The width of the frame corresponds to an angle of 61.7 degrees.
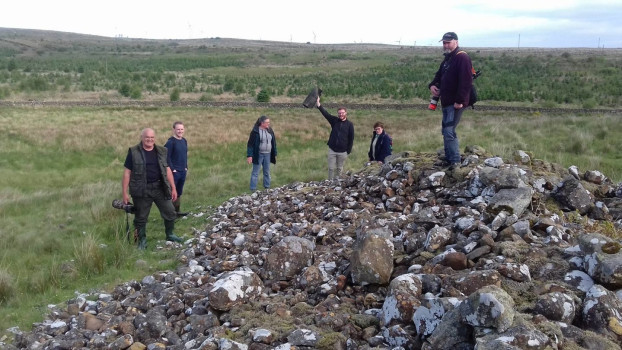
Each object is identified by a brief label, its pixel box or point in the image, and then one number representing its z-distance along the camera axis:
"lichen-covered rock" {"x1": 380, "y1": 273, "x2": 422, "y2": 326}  4.25
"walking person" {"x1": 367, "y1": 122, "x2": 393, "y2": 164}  10.77
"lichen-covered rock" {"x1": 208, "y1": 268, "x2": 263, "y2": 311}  5.09
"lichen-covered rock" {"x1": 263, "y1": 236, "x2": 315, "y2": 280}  5.80
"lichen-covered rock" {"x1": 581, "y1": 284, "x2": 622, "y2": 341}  3.75
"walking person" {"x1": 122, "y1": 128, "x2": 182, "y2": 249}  7.91
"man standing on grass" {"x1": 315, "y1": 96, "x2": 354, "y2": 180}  10.87
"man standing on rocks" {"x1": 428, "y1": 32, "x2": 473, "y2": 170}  7.12
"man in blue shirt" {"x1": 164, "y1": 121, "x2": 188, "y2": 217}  9.54
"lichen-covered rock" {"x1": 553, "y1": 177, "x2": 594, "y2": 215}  6.59
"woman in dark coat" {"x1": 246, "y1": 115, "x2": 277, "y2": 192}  11.23
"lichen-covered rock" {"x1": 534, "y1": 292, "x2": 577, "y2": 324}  3.83
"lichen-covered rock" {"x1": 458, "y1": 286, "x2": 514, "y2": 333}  3.46
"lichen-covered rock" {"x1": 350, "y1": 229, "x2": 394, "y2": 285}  5.06
